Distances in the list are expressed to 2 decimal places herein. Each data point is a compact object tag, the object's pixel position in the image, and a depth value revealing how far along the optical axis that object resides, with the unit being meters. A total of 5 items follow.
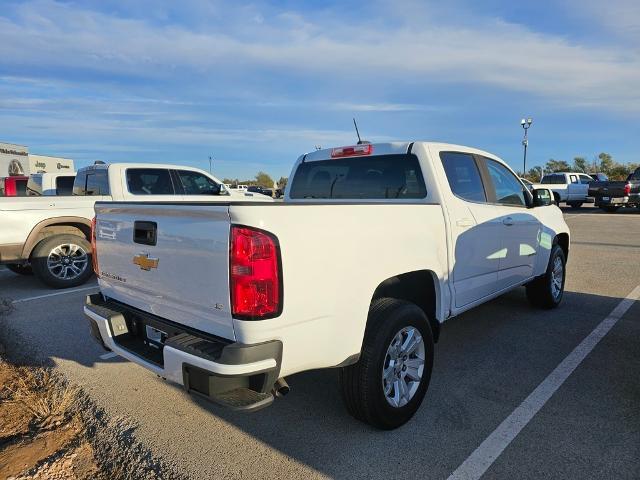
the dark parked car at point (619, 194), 19.89
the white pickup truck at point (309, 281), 2.28
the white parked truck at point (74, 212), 6.79
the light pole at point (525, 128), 36.09
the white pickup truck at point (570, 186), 23.98
